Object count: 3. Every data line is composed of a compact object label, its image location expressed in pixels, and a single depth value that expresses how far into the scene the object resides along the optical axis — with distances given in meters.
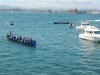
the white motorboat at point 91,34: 73.25
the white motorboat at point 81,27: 118.12
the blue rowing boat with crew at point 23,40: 64.50
